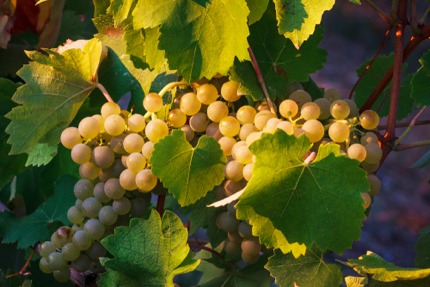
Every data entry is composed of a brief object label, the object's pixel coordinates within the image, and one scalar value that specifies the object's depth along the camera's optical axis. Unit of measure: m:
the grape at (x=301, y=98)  0.94
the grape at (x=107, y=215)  0.97
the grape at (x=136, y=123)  0.95
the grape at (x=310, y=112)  0.91
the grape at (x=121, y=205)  0.97
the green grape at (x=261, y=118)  0.92
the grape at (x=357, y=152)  0.89
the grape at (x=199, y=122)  0.95
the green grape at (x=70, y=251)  0.98
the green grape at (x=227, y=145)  0.93
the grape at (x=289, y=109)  0.92
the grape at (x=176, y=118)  0.95
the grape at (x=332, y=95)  0.96
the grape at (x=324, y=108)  0.93
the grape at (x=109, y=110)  0.97
